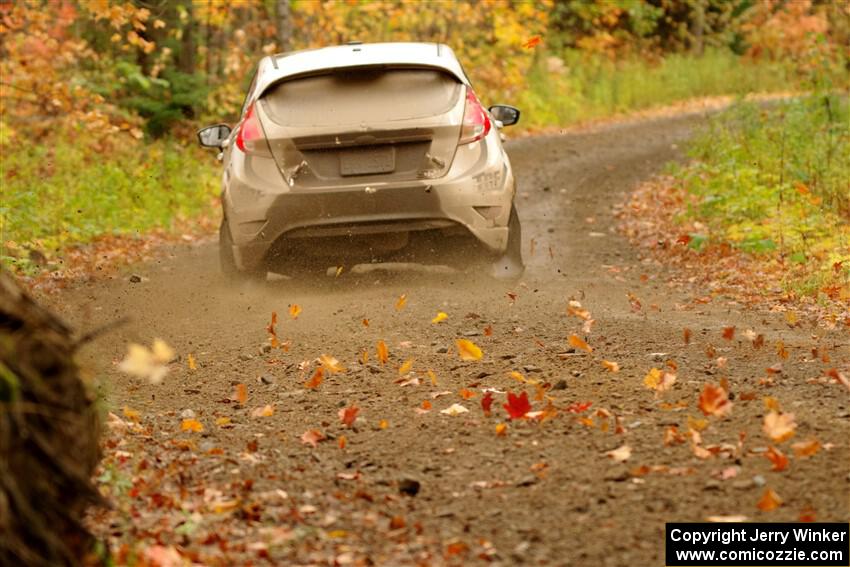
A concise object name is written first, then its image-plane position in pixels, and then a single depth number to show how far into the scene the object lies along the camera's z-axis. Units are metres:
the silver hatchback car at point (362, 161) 18.67
